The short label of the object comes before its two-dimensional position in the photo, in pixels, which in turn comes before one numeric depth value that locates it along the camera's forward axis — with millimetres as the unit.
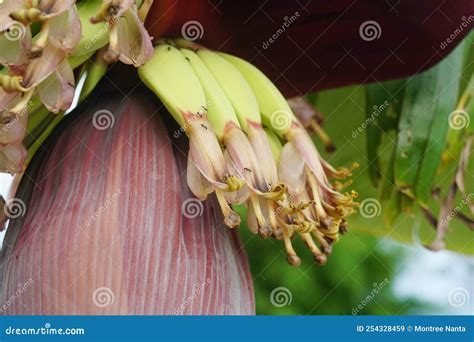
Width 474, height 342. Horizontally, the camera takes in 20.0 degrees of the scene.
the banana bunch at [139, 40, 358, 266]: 567
